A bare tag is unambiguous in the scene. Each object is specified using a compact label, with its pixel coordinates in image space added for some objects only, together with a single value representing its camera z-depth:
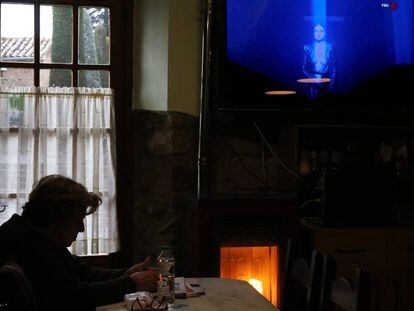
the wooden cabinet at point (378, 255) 3.54
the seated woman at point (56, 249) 1.96
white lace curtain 3.66
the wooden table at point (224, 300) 2.15
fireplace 3.41
